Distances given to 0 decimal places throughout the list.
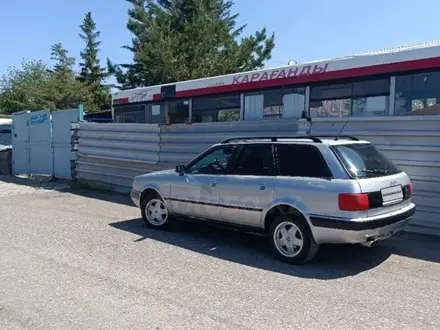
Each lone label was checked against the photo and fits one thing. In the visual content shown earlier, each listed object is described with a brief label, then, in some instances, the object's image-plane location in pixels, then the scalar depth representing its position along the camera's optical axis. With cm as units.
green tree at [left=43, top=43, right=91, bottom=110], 3812
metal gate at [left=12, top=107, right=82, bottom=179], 1349
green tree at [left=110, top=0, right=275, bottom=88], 2538
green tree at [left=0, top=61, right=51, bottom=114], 3931
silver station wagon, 498
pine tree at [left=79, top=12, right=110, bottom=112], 4103
